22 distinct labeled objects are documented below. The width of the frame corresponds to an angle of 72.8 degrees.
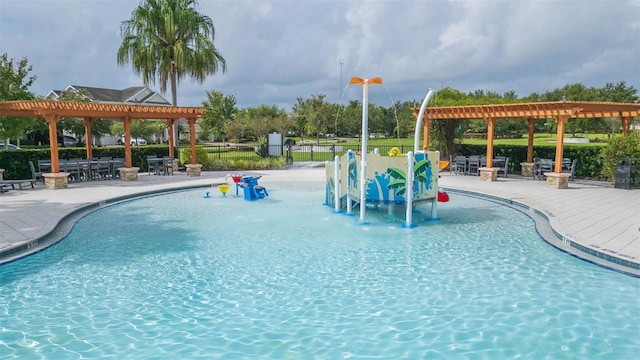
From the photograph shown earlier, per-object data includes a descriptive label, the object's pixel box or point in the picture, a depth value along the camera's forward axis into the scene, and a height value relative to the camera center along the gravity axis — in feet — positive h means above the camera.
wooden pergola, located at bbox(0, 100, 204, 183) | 49.75 +4.71
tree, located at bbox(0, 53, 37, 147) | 61.82 +8.14
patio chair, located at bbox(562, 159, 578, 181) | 54.70 -2.60
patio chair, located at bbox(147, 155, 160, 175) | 65.56 -2.21
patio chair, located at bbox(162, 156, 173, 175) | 67.05 -2.34
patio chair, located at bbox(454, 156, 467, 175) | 65.26 -2.31
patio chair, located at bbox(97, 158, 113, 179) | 59.93 -2.68
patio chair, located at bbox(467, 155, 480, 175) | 63.54 -2.32
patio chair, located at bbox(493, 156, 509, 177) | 59.93 -2.19
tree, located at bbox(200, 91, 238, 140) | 177.47 +15.69
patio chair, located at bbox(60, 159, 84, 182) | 55.88 -2.56
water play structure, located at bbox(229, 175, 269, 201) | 46.01 -4.31
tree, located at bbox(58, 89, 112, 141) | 128.06 +7.70
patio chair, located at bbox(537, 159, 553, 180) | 57.31 -2.30
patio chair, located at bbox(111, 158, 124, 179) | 61.16 -2.43
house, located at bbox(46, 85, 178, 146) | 181.84 +23.70
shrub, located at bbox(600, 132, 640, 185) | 48.47 -0.12
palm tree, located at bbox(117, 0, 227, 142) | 78.12 +19.72
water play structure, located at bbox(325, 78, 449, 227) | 34.01 -2.31
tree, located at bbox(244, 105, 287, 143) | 159.33 +11.88
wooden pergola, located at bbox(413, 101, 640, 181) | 49.62 +4.79
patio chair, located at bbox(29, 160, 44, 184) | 52.65 -3.22
